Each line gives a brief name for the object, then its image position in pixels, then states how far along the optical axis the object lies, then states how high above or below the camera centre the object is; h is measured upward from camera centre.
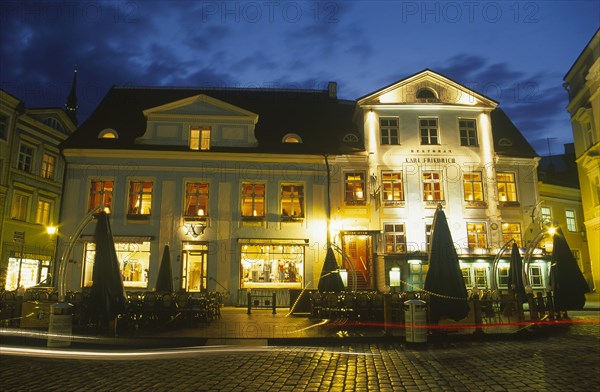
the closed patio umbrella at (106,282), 12.52 +0.06
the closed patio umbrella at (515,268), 19.45 +0.65
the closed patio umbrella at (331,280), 18.62 +0.15
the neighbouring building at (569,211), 34.47 +5.44
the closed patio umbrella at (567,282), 15.02 +0.04
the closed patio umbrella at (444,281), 12.93 +0.07
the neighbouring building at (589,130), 26.34 +9.22
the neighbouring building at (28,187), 30.11 +6.69
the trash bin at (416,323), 11.56 -0.97
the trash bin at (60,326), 10.93 -0.98
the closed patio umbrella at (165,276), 19.81 +0.34
